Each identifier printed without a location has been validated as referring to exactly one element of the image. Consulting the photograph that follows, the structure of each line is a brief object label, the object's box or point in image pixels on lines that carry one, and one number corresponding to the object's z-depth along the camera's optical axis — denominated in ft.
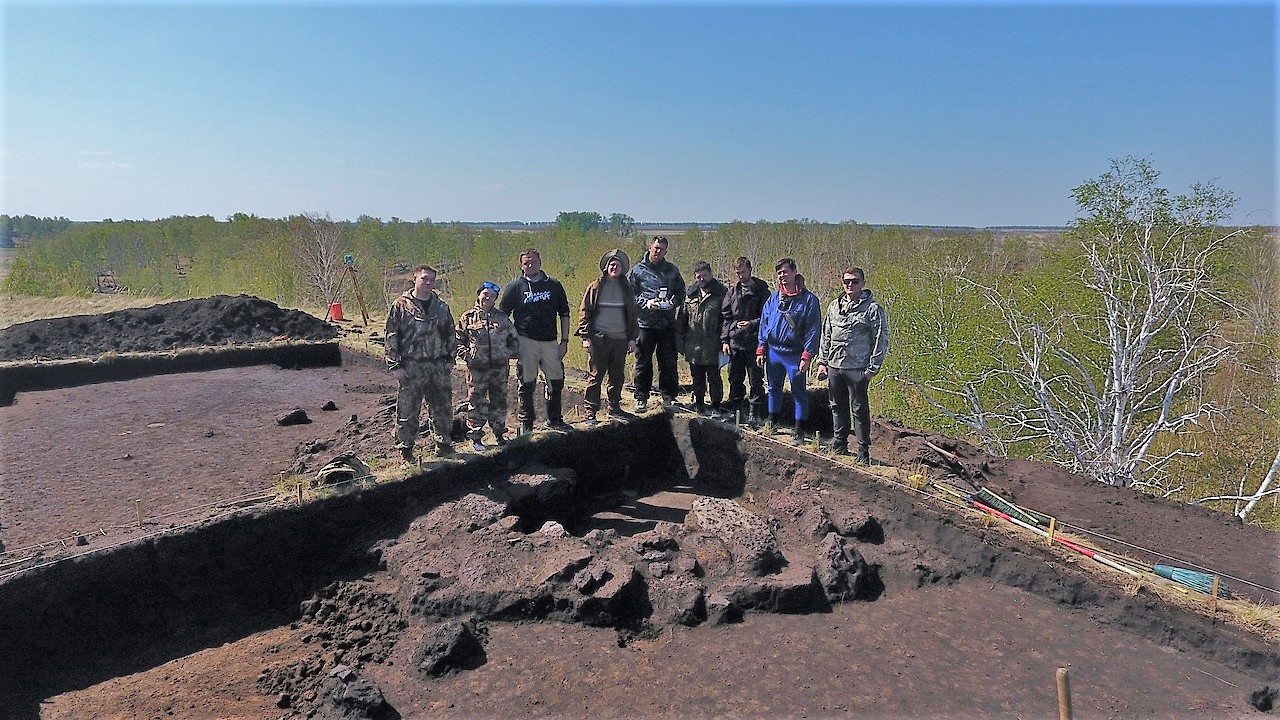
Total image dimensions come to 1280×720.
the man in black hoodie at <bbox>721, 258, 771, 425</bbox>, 23.63
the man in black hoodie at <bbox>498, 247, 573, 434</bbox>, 21.66
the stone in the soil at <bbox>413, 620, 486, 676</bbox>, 12.67
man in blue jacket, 21.53
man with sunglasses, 19.49
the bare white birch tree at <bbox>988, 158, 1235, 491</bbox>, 35.14
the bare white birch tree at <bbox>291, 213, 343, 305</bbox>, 96.43
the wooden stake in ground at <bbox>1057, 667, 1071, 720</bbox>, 8.72
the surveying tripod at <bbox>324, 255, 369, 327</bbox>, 55.31
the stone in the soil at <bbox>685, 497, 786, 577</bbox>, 15.98
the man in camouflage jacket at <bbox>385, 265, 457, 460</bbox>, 18.88
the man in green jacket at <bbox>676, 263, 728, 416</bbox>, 24.59
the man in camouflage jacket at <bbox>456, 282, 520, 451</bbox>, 20.67
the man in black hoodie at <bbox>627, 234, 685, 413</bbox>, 24.50
